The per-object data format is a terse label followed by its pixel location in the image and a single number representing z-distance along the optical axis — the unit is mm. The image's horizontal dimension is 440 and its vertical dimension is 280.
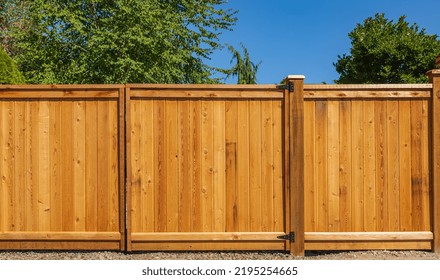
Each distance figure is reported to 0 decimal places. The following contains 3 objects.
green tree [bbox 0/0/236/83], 13805
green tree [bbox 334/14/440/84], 16859
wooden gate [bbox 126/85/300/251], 5012
